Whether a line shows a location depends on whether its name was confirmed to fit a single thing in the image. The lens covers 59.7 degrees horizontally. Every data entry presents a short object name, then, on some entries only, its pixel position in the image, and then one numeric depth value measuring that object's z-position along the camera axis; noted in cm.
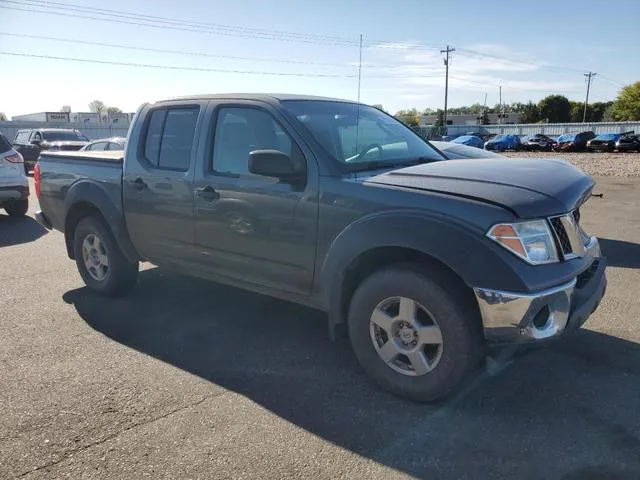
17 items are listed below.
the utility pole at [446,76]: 6981
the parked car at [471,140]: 3296
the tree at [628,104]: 7838
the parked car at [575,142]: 4178
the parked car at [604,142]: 3928
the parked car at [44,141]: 2080
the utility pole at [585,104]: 9444
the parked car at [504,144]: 4441
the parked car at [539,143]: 4397
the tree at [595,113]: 9872
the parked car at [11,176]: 988
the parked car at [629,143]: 3762
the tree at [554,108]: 8769
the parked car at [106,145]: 1273
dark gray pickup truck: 302
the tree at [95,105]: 13225
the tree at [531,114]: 8875
